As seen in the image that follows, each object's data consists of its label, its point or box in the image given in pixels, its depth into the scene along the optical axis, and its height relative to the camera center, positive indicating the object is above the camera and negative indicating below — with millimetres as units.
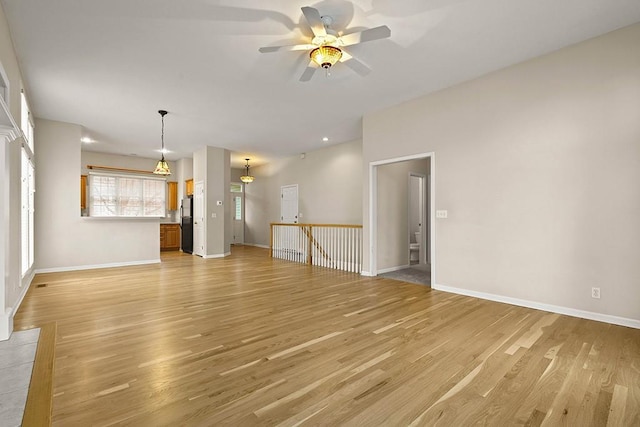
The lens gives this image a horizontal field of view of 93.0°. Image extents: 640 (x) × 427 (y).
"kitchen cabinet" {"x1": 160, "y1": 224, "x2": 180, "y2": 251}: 9895 -784
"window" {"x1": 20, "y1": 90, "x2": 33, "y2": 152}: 4375 +1479
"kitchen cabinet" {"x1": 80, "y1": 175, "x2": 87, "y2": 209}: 8641 +628
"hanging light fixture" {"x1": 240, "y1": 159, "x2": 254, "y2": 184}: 9961 +1141
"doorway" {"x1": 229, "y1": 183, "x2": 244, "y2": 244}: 11883 +44
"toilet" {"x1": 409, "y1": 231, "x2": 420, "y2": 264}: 7268 -943
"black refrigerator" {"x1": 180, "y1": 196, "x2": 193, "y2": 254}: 9258 -328
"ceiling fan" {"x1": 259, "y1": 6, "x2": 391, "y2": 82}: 2754 +1680
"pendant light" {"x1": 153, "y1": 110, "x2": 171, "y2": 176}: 5969 +890
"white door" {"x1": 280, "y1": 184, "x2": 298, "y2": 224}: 9672 +305
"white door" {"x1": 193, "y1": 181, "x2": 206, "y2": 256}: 8414 -186
